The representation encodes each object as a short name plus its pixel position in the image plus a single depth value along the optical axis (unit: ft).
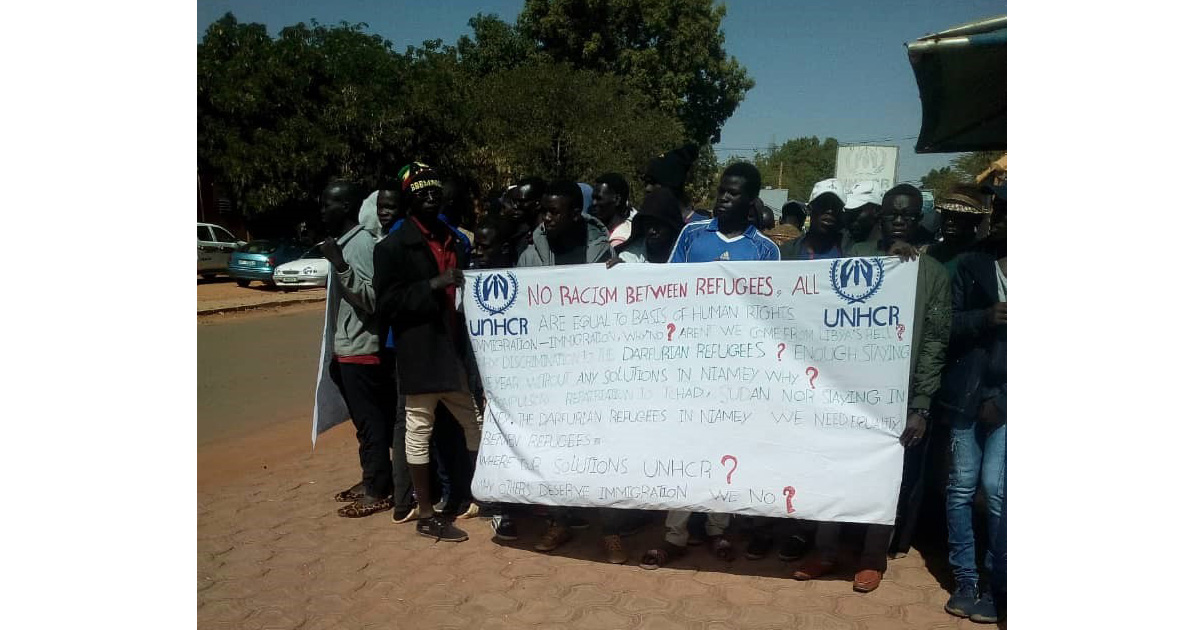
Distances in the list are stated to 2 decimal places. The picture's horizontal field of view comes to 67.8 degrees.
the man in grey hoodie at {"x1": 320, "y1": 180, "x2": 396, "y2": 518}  16.40
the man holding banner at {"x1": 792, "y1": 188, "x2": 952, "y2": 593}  13.23
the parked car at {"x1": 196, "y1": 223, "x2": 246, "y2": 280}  69.87
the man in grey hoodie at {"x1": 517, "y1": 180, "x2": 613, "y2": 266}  15.61
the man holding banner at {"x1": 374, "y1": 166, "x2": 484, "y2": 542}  15.17
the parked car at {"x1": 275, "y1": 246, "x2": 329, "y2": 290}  64.23
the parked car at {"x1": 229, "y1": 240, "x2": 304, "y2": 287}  65.92
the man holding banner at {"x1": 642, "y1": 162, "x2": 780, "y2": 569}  14.71
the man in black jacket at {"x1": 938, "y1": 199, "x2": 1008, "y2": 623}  12.59
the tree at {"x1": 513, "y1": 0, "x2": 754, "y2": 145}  98.53
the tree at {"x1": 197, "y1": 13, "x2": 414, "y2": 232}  66.90
